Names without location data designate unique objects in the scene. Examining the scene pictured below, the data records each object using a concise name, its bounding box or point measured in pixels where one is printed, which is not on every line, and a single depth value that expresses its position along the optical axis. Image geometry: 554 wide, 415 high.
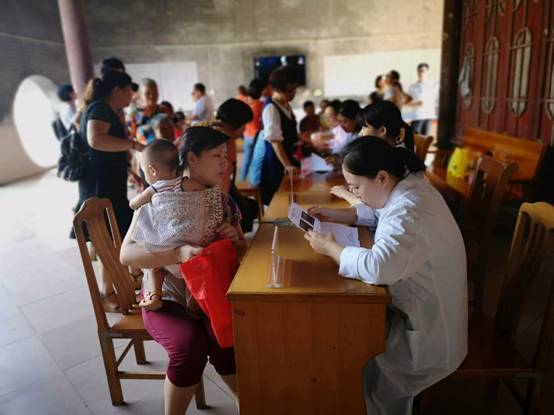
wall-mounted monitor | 9.27
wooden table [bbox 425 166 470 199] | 2.88
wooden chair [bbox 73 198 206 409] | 1.62
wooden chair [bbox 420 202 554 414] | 1.34
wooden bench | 3.21
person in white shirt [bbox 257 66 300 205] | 2.79
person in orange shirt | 4.76
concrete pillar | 6.21
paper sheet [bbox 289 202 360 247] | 1.52
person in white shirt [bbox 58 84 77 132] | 5.44
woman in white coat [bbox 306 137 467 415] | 1.21
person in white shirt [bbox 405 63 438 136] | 7.05
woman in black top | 2.37
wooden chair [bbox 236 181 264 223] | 3.36
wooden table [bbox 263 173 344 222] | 2.04
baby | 1.44
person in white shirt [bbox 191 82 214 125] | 6.35
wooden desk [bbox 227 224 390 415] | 1.21
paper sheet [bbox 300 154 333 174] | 2.82
